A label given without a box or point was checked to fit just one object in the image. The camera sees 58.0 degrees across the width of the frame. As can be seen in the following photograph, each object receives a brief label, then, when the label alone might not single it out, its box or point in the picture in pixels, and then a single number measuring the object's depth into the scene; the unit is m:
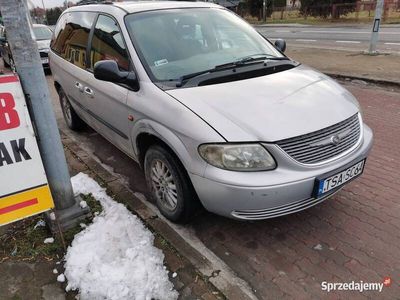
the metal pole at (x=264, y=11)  35.72
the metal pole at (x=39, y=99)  2.48
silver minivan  2.47
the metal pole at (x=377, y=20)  10.16
